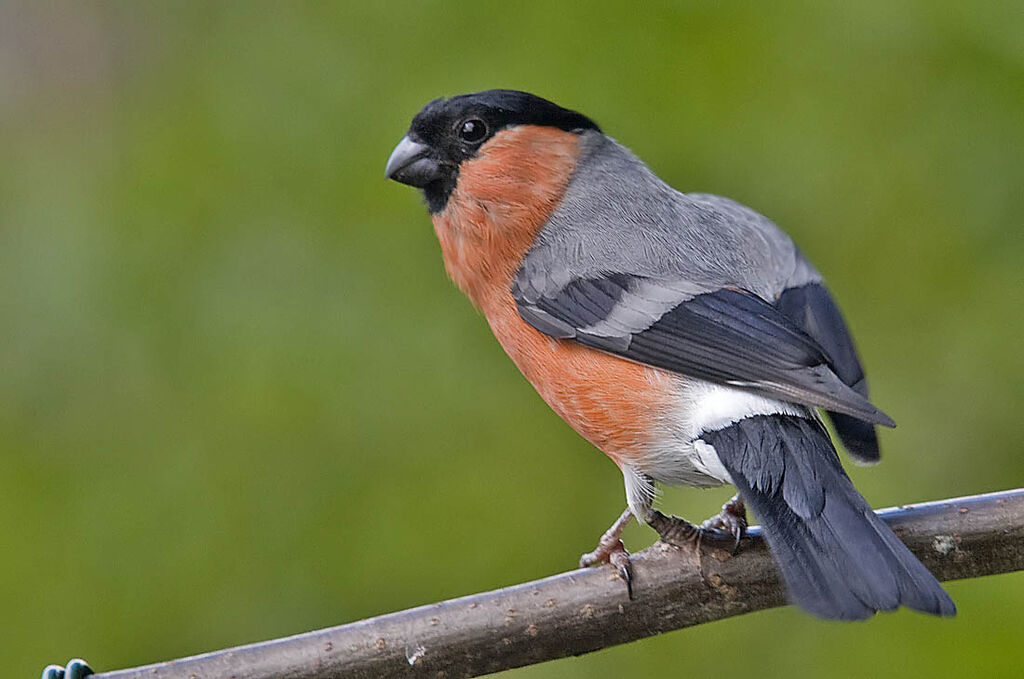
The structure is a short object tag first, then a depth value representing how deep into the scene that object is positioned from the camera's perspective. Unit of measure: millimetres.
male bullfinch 5086
